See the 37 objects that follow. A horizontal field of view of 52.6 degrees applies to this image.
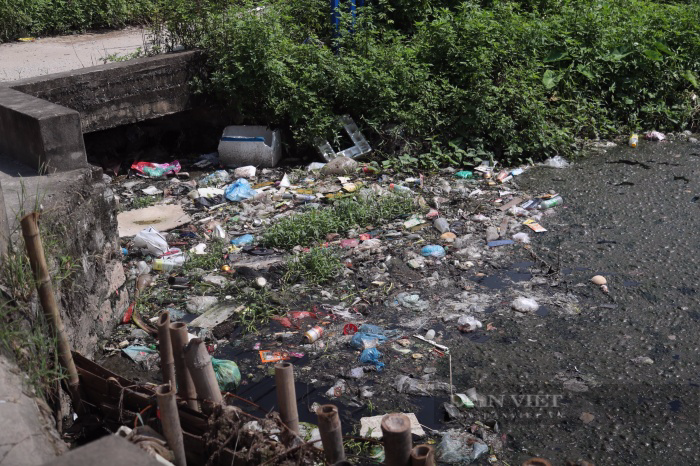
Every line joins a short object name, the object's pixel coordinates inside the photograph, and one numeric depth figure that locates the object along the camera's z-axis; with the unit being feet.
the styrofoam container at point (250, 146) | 20.97
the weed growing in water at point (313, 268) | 14.23
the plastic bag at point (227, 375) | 11.25
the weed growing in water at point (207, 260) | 14.96
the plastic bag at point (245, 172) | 20.43
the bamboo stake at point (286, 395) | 7.95
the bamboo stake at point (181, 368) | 8.71
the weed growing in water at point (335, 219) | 15.83
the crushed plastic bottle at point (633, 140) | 21.02
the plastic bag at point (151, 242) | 15.60
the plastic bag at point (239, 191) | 18.78
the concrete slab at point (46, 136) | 12.71
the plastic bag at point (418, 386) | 11.00
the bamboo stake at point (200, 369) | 8.53
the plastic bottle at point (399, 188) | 18.04
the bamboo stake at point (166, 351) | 9.26
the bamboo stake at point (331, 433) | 7.45
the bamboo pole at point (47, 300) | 8.68
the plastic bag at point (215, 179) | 20.03
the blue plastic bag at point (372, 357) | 11.67
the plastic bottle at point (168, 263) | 14.99
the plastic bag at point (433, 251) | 15.12
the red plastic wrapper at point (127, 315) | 13.28
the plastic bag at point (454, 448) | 9.60
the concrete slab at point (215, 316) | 13.05
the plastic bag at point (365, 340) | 12.17
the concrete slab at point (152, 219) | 16.93
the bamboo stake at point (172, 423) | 7.77
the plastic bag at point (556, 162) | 19.83
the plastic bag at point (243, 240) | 16.07
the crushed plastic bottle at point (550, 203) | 17.21
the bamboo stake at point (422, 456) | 7.14
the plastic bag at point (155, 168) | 20.83
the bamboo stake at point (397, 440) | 7.11
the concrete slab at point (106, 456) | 6.06
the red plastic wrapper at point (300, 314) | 13.17
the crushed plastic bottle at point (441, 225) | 16.16
